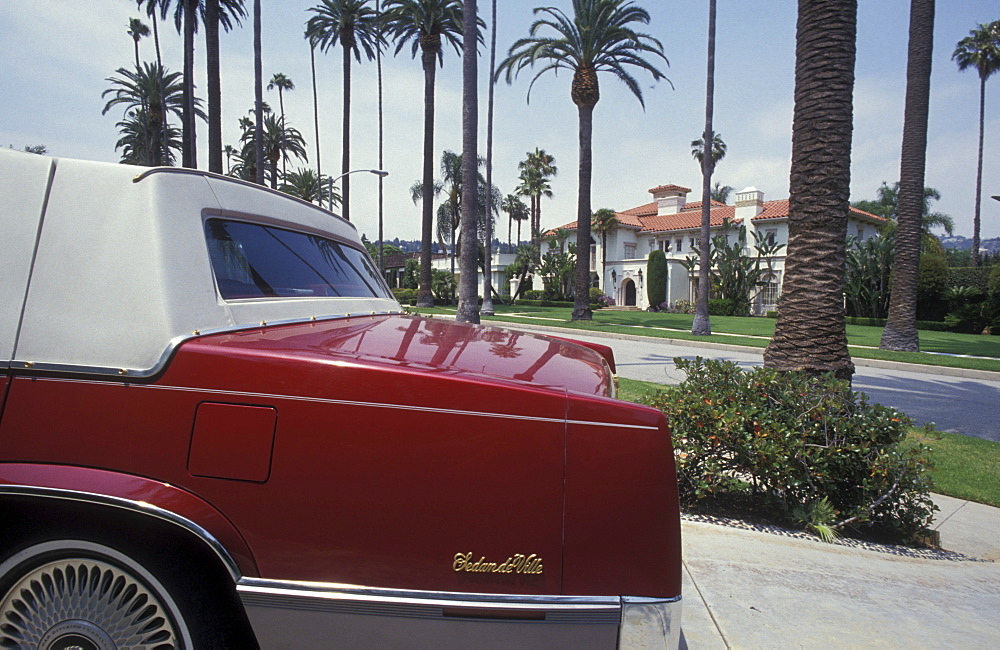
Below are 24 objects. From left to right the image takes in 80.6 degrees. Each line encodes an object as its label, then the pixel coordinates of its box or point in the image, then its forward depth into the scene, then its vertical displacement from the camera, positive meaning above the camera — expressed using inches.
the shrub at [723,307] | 1518.9 -21.8
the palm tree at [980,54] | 1692.9 +731.4
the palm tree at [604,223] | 2031.3 +254.7
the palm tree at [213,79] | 837.2 +302.9
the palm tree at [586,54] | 975.0 +413.5
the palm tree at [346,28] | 1363.2 +627.2
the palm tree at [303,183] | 2116.3 +398.7
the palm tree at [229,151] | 1738.4 +424.9
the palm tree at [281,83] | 2236.7 +802.2
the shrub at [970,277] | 1186.0 +53.0
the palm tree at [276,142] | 1829.5 +466.6
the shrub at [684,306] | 1708.9 -24.0
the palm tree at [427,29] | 1205.7 +557.0
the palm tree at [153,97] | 1369.3 +457.5
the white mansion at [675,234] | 1736.0 +212.5
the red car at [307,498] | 64.2 -22.6
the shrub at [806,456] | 153.3 -41.2
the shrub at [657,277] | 1836.9 +64.1
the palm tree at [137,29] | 1875.0 +836.3
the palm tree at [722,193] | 3093.0 +563.4
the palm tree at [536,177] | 2391.7 +483.8
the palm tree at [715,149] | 2266.2 +583.0
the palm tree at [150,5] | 1098.1 +537.0
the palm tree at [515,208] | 3037.9 +457.2
